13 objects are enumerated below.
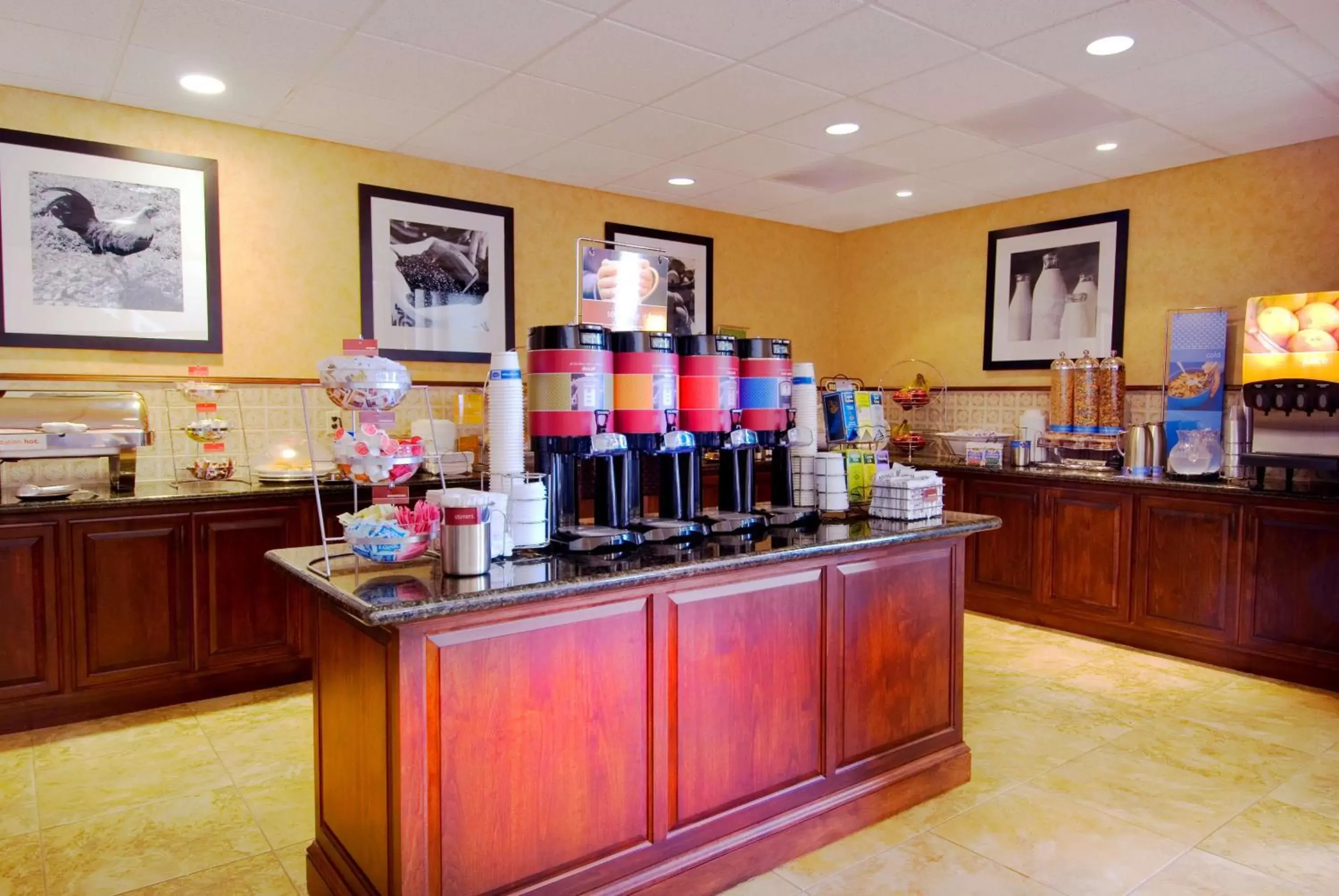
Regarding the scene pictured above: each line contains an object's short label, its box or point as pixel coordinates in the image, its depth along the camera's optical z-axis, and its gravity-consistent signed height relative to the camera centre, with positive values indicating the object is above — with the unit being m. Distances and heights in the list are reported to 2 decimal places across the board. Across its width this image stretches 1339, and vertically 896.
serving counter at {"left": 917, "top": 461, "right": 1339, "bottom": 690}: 3.99 -0.81
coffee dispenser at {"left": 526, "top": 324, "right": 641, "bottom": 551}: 2.38 -0.01
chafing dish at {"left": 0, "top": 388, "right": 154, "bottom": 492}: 3.49 -0.09
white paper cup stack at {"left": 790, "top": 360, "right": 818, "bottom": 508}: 2.96 -0.18
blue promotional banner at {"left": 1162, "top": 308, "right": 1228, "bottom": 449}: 4.83 +0.22
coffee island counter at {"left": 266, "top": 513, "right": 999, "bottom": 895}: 1.86 -0.77
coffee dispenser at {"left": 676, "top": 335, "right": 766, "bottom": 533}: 2.69 +0.00
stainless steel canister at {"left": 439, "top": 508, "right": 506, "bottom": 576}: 1.95 -0.30
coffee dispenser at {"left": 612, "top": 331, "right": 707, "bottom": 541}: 2.53 -0.01
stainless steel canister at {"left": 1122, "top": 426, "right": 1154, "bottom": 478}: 4.85 -0.24
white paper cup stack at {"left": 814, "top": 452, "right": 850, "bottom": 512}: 2.95 -0.25
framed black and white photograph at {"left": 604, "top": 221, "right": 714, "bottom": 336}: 6.00 +0.91
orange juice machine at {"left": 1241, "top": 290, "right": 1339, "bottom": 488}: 3.96 +0.15
